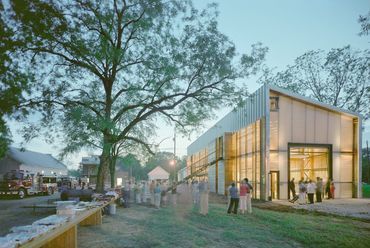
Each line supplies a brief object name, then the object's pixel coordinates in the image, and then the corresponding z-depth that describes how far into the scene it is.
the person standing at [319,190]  22.67
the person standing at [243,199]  16.67
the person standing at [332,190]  24.77
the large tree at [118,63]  17.22
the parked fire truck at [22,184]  29.40
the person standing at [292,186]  23.17
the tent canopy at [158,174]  48.25
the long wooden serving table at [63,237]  5.81
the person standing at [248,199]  16.66
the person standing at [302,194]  21.56
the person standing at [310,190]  21.72
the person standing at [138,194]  24.50
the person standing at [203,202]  16.05
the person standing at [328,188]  24.84
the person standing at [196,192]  21.40
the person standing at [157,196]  20.69
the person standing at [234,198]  16.70
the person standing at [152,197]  22.30
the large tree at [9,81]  15.68
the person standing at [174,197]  22.65
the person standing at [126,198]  20.12
